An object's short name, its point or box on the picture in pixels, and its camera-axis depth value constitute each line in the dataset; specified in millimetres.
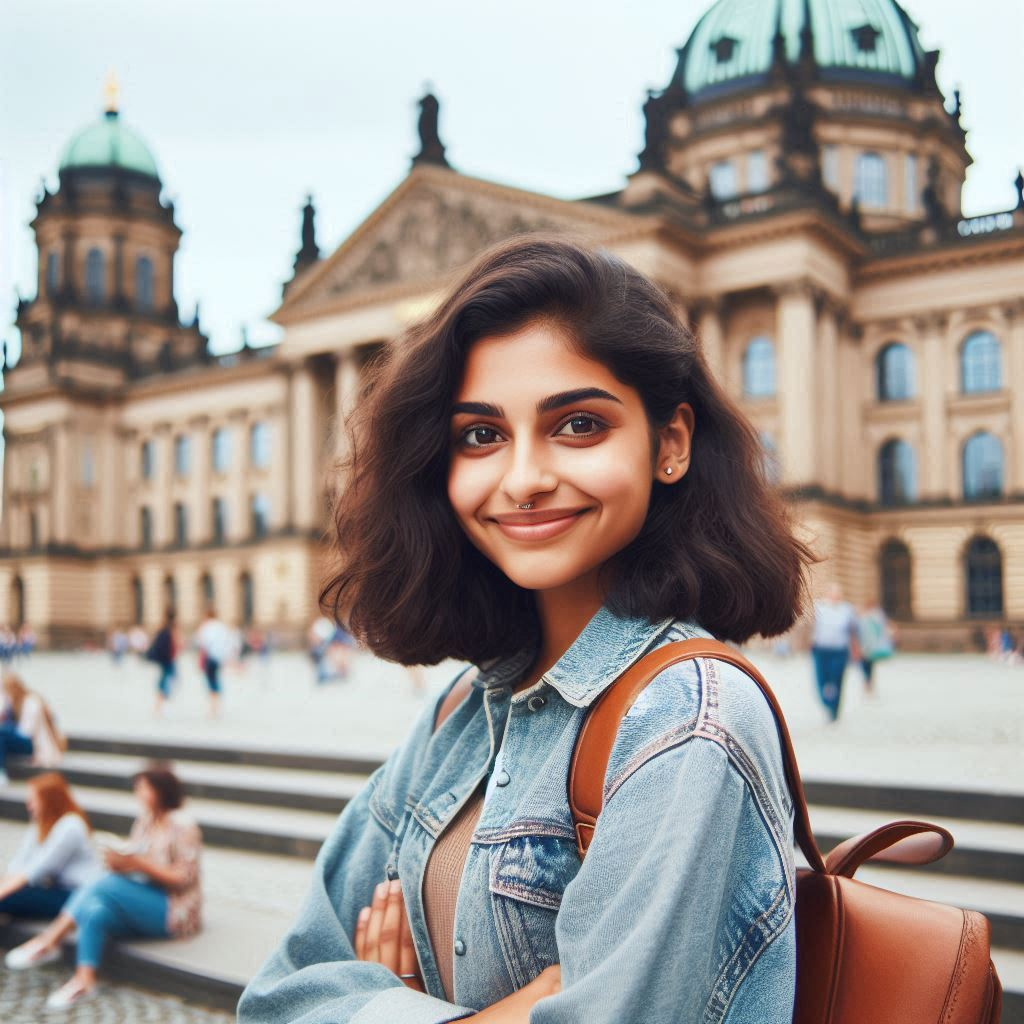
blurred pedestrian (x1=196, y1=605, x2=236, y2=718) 15039
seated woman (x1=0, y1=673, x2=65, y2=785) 10406
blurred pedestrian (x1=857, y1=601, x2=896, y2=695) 15828
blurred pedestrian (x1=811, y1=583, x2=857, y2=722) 12289
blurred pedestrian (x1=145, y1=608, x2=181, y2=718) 15633
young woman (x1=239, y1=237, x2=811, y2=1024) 1317
